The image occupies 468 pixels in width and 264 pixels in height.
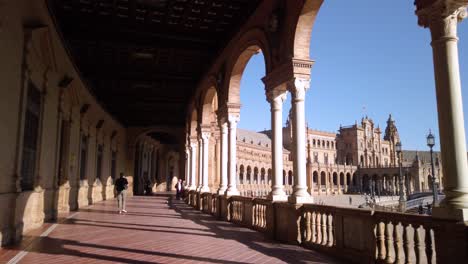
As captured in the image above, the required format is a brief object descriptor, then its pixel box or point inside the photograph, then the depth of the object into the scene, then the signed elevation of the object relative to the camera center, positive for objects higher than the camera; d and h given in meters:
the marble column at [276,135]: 8.45 +0.96
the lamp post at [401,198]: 24.91 -2.00
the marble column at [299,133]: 7.35 +0.86
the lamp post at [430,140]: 19.19 +1.76
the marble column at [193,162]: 19.70 +0.75
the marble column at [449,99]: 3.94 +0.85
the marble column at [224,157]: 12.80 +0.68
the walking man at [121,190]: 12.99 -0.49
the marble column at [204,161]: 16.02 +0.66
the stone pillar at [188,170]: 20.82 +0.36
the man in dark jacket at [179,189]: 22.97 -0.84
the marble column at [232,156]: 11.88 +0.65
